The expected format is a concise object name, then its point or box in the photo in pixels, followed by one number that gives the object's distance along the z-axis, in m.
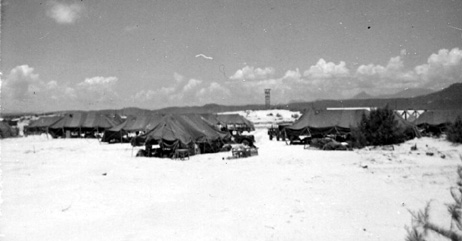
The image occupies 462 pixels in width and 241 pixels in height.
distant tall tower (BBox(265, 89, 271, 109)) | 113.75
